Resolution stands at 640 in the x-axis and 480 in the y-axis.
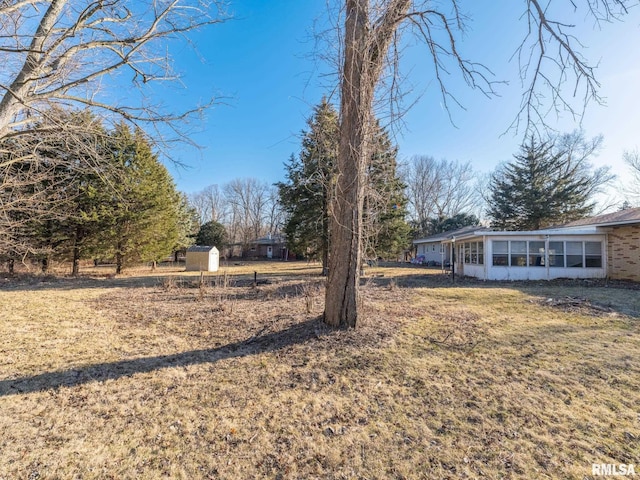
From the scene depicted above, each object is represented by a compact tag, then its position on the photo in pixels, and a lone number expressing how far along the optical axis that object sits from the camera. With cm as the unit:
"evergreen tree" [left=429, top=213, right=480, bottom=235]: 3303
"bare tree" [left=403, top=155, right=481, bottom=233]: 3650
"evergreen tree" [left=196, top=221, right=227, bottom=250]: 3172
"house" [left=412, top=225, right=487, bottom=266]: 2567
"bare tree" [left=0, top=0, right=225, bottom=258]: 353
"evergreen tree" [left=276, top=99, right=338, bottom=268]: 1497
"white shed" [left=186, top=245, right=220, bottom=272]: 1958
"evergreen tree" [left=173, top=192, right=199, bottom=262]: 2480
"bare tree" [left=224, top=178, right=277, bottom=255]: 4381
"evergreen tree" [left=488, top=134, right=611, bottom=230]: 2395
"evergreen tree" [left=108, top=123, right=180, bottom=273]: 1446
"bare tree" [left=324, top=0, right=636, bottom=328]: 433
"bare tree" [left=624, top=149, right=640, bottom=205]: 2262
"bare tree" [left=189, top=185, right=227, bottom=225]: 4481
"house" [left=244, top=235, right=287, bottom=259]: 3897
